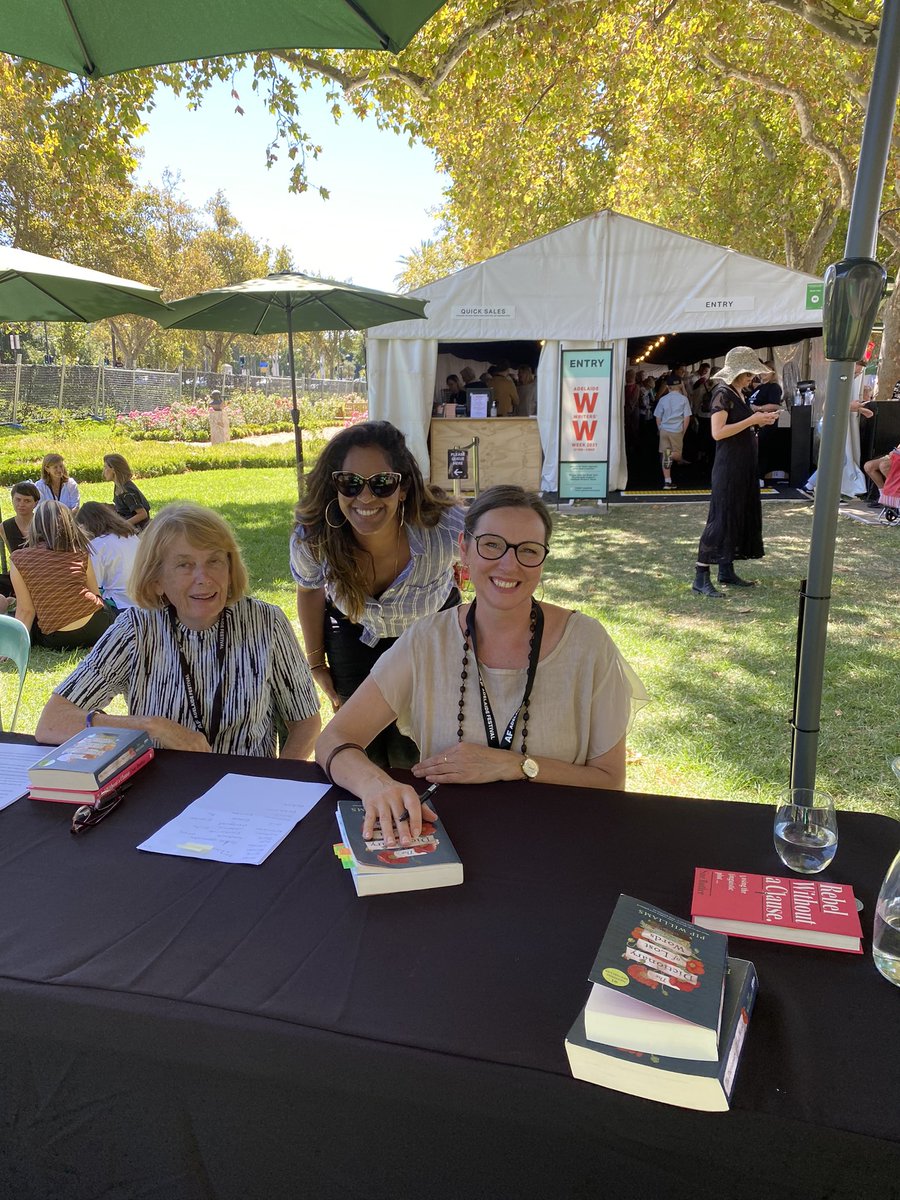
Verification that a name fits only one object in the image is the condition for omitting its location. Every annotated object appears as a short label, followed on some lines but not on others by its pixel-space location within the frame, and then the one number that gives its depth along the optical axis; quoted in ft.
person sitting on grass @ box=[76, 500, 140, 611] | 18.52
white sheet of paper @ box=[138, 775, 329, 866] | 5.24
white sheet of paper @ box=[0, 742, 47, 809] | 6.17
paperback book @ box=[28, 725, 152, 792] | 5.92
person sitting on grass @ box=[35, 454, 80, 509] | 24.47
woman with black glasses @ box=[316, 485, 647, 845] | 6.44
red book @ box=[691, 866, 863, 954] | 4.20
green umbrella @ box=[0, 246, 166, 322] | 16.05
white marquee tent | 35.40
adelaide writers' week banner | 37.42
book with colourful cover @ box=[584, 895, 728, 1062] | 3.33
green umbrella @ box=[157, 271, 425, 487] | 21.36
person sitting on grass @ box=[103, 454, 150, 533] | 25.29
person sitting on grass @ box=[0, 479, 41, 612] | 21.74
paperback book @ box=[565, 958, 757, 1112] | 3.20
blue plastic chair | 10.17
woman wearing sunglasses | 8.70
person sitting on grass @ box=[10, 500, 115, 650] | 17.38
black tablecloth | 3.27
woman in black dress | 20.97
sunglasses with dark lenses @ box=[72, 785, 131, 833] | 5.59
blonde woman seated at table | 7.81
